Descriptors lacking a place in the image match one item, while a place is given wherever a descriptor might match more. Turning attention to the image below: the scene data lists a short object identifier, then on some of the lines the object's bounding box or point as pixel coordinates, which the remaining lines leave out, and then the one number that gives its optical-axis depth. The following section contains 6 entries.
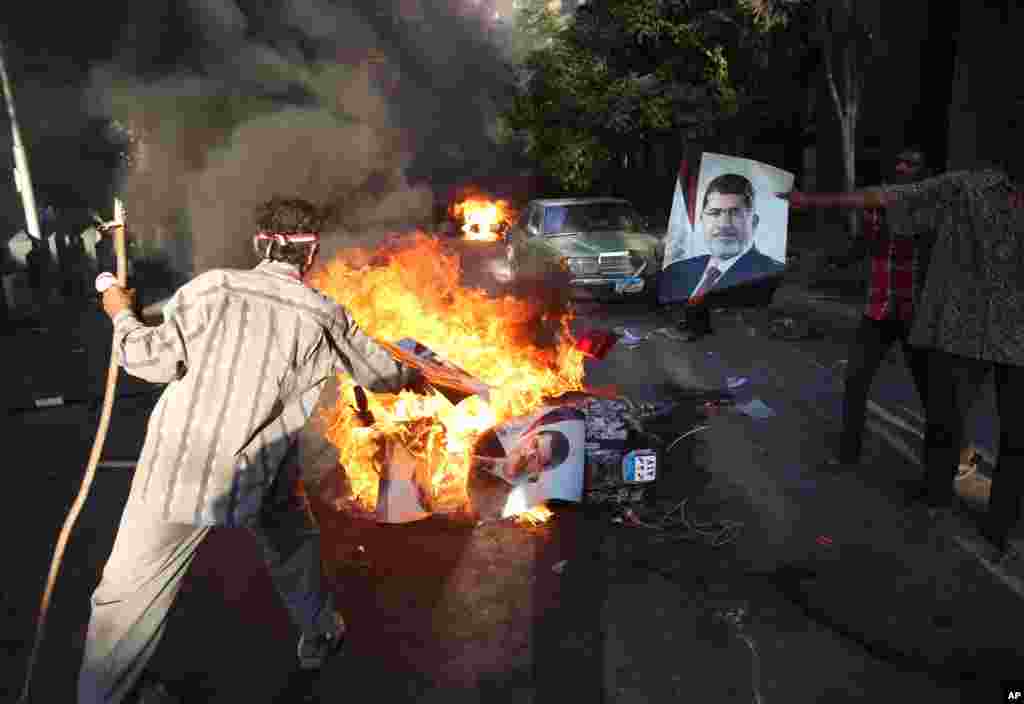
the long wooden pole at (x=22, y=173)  10.89
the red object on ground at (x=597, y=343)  5.16
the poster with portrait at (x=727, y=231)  4.93
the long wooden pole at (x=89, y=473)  2.81
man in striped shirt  2.60
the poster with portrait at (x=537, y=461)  4.24
